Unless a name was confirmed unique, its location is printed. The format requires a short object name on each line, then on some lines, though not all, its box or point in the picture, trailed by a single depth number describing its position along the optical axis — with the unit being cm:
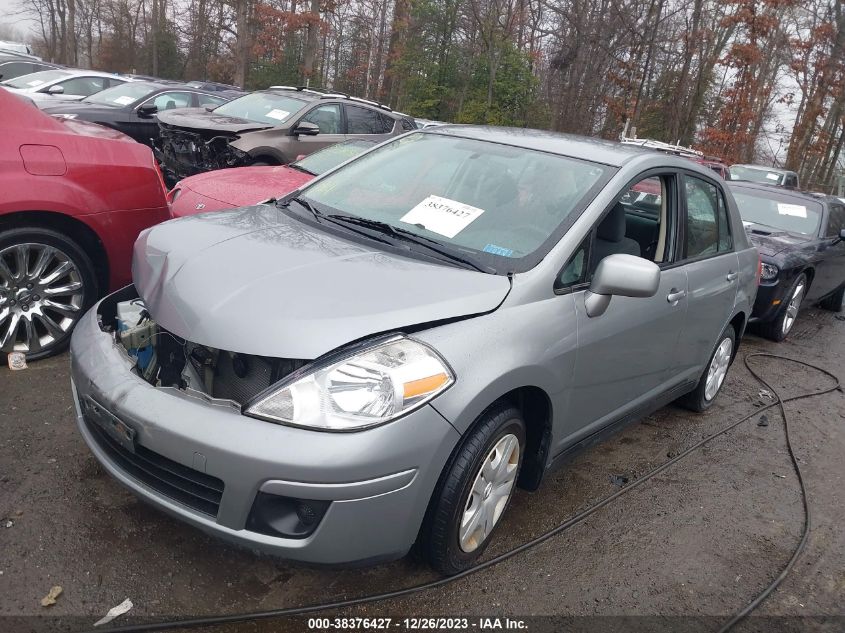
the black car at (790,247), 671
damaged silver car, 220
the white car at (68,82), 1208
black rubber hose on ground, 232
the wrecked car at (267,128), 817
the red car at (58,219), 380
